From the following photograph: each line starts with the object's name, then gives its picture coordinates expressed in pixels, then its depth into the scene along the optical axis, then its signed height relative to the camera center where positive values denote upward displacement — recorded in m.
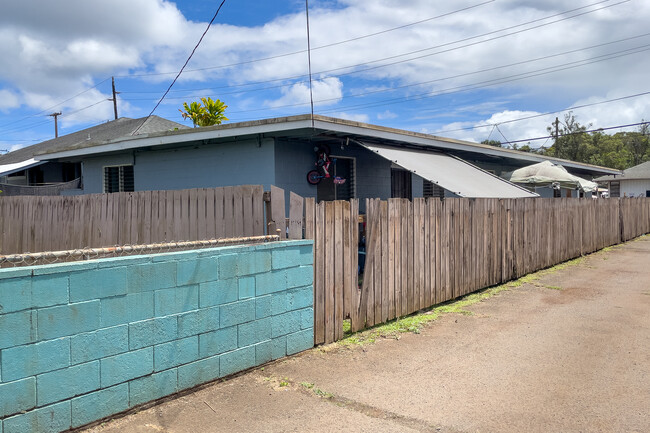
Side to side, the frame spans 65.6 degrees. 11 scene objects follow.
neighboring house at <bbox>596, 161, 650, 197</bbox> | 40.31 +1.58
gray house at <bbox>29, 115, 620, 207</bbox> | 9.95 +1.12
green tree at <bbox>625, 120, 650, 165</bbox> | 65.42 +7.32
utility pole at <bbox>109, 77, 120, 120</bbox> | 36.28 +8.13
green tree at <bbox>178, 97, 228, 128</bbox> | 20.72 +4.06
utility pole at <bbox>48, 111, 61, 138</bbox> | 48.33 +8.91
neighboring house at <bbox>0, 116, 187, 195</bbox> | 14.87 +1.68
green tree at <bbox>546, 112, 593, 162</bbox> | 52.62 +5.77
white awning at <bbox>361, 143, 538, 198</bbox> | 10.13 +0.70
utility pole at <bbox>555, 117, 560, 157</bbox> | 46.14 +6.56
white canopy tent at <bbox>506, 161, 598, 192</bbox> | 15.91 +0.84
